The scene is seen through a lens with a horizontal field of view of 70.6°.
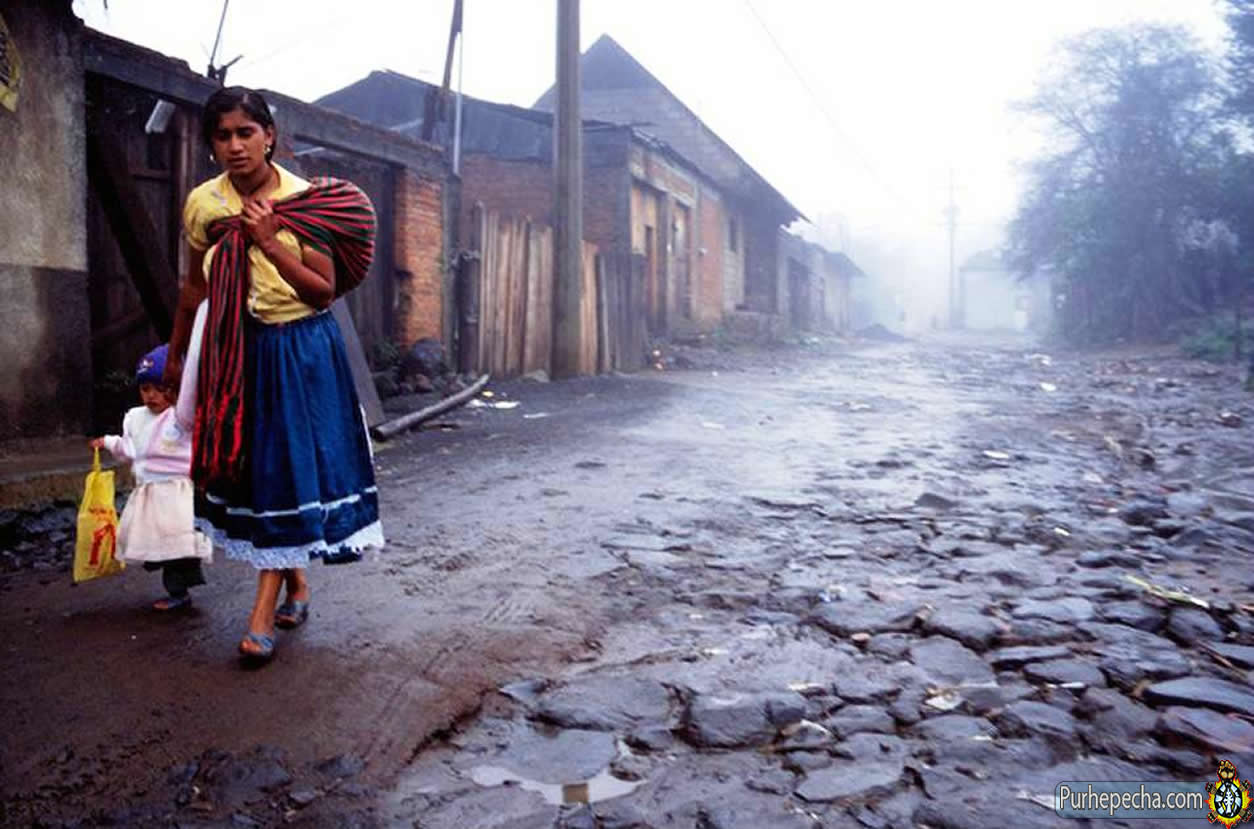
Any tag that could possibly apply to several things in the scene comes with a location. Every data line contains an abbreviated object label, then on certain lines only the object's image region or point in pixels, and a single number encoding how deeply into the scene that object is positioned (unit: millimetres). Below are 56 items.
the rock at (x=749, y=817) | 1601
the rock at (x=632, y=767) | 1807
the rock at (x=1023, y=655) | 2314
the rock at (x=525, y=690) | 2160
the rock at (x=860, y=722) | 1967
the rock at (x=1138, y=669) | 2174
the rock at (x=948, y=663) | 2230
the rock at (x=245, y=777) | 1724
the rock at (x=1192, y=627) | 2463
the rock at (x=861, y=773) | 1703
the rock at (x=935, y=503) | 4199
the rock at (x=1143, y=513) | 3928
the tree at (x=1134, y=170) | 21359
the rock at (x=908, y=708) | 2016
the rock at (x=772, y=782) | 1729
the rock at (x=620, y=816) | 1621
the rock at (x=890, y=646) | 2406
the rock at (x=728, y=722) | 1941
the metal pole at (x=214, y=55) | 6898
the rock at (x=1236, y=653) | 2273
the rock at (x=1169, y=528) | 3682
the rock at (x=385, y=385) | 8014
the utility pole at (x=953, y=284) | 56906
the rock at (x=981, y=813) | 1572
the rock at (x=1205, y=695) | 2000
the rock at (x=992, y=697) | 2051
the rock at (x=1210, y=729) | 1822
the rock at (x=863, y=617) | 2611
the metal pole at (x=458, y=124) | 12266
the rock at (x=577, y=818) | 1623
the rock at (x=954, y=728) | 1922
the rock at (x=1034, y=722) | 1920
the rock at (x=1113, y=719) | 1882
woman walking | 2283
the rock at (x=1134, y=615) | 2582
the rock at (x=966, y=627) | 2490
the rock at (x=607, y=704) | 2043
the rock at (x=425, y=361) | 8438
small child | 2627
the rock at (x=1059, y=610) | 2641
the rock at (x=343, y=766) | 1802
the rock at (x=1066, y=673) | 2184
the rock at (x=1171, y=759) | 1740
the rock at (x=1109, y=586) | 2854
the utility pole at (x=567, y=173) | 9516
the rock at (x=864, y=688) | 2143
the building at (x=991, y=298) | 58344
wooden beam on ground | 6102
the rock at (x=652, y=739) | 1925
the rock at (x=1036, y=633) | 2477
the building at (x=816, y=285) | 28281
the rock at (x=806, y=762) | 1807
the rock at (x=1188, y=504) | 4059
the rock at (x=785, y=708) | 2029
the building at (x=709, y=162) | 21797
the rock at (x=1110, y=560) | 3227
